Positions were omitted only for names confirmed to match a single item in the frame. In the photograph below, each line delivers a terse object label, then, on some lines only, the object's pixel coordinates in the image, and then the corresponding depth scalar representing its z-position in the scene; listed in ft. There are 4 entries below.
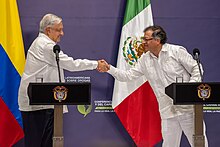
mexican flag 23.57
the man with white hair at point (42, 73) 20.04
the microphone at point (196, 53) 18.52
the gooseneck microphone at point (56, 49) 18.36
